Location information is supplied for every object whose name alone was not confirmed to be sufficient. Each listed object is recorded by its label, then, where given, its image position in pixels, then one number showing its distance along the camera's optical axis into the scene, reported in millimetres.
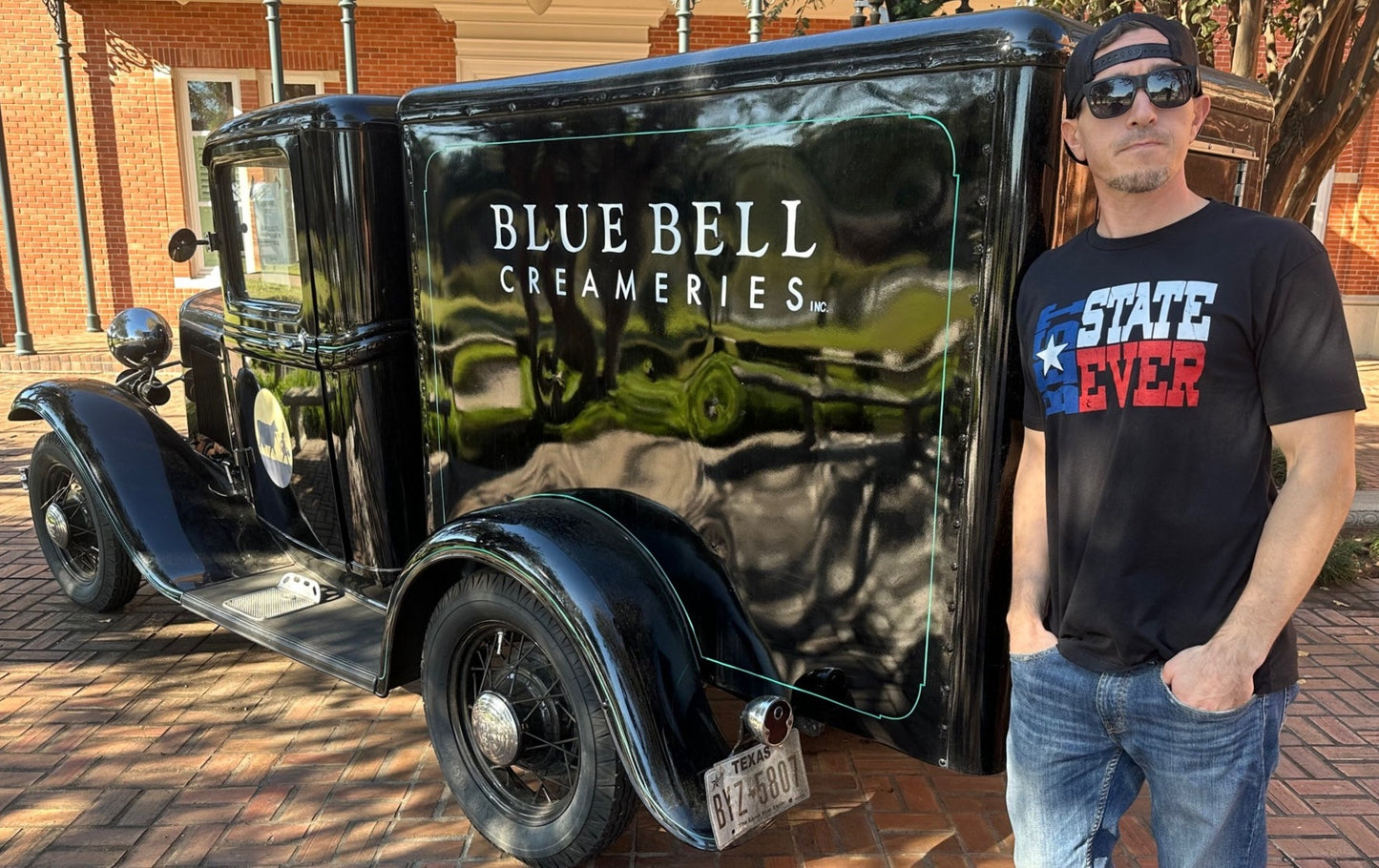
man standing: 1482
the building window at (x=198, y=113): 11797
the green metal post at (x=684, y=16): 6461
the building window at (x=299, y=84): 11867
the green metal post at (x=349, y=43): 6715
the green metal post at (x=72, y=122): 11008
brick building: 11484
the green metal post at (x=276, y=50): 6797
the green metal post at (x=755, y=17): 6191
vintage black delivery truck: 1973
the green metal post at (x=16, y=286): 10781
